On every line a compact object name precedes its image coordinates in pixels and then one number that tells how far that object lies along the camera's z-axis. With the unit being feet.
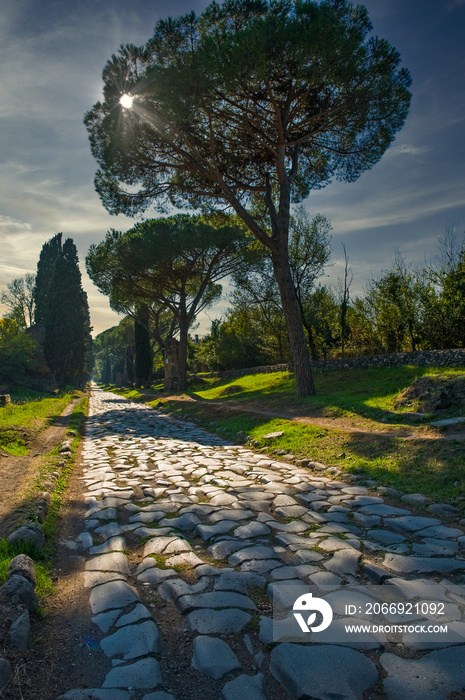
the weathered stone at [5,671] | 5.96
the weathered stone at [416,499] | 14.47
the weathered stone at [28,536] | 10.83
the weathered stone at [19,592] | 8.00
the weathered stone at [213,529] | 12.02
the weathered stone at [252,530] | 11.94
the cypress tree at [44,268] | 138.73
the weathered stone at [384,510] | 13.62
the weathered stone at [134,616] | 7.80
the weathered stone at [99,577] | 9.48
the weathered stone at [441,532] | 11.56
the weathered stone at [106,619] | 7.74
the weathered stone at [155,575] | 9.52
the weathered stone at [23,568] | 8.84
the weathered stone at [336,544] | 10.86
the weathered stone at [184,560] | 10.26
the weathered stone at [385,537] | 11.36
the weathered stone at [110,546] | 11.25
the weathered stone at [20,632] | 6.79
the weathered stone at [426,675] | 5.81
